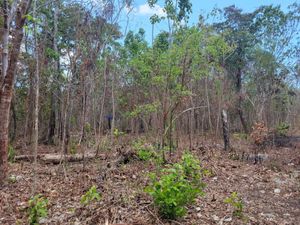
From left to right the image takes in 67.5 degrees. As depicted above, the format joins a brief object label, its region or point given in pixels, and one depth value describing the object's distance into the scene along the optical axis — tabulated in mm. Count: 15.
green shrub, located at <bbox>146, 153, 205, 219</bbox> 2461
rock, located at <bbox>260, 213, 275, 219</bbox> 2922
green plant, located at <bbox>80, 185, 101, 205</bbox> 2606
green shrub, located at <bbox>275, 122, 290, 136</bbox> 9134
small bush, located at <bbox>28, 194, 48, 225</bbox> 2422
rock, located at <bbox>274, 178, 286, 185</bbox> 4401
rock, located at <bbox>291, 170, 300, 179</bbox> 4743
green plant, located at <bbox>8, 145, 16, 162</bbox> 5525
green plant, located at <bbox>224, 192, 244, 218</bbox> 2753
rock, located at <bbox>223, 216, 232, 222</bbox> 2698
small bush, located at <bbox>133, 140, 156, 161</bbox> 4966
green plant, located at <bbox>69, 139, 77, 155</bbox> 5973
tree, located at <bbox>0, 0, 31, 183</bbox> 3453
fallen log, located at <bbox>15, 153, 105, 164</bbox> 5371
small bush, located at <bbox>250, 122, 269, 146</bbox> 6203
